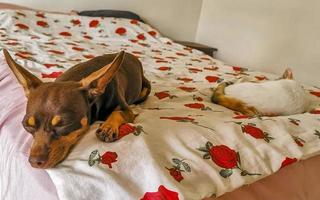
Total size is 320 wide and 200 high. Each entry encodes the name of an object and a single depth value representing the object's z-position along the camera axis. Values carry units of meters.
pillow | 3.12
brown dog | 0.79
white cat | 1.38
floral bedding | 0.73
